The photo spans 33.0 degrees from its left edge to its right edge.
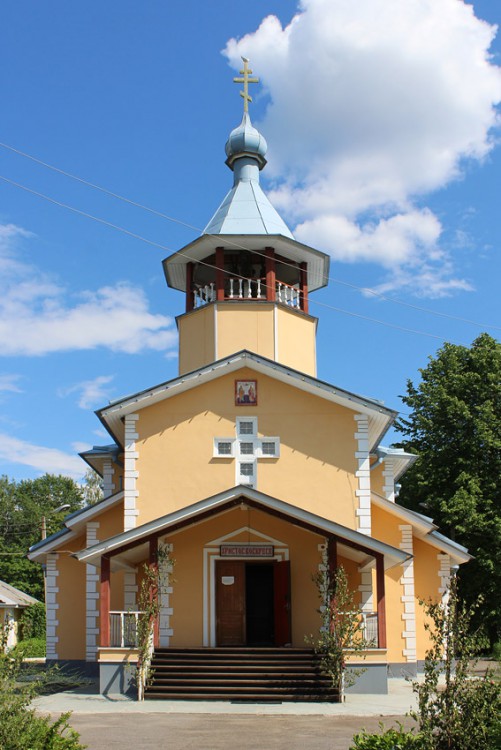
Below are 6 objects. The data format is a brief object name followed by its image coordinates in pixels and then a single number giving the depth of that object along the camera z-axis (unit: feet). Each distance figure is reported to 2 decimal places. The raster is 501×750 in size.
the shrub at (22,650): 26.96
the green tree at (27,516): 184.44
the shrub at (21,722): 24.71
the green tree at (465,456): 92.63
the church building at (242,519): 51.88
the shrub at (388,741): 25.83
